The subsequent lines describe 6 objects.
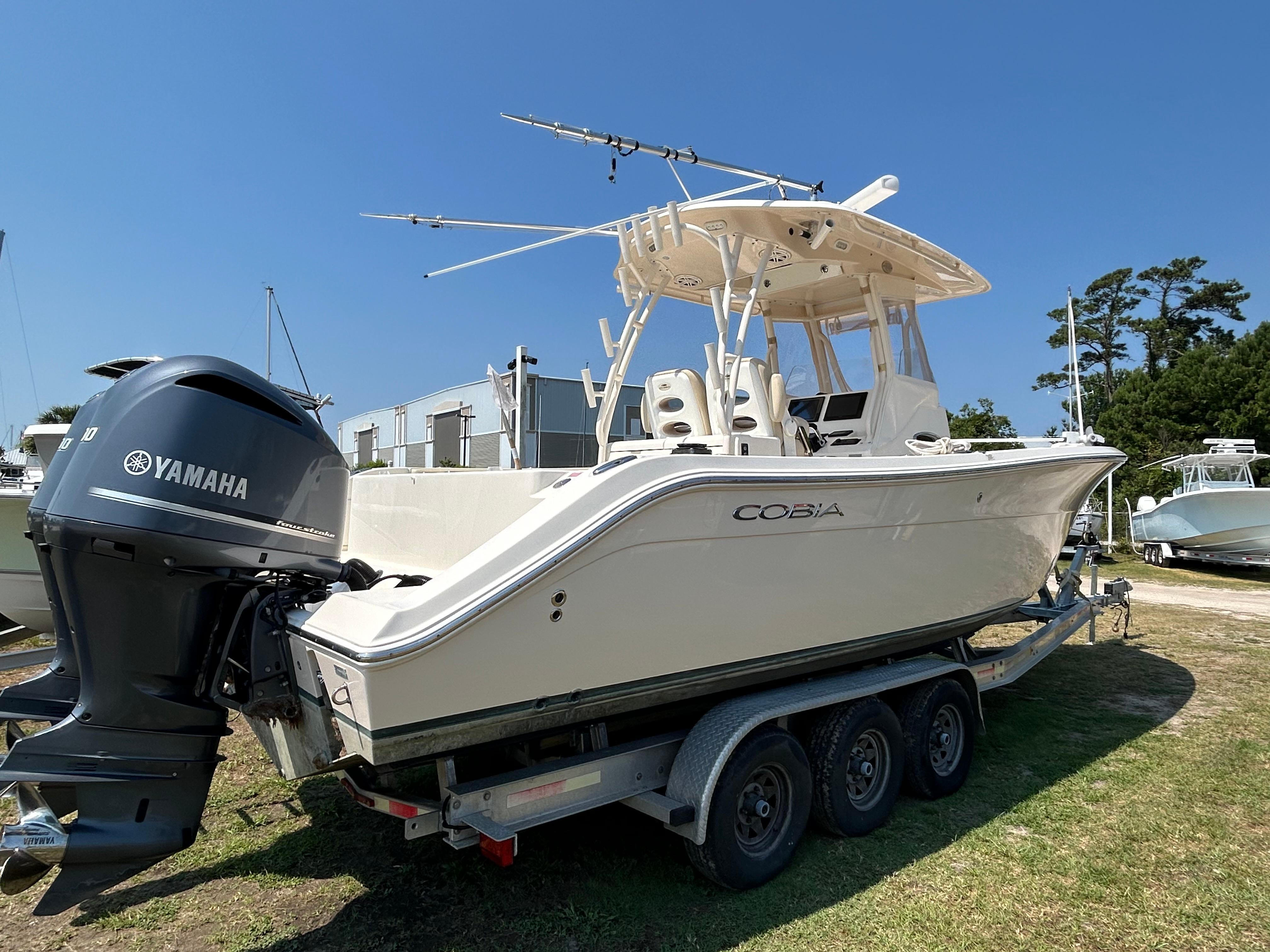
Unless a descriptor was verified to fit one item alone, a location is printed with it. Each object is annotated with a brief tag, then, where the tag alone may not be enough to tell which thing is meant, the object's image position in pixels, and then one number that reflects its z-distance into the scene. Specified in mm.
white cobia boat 2490
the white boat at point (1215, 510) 14703
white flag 6203
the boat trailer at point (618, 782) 2715
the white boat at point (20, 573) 5973
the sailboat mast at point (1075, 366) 7317
